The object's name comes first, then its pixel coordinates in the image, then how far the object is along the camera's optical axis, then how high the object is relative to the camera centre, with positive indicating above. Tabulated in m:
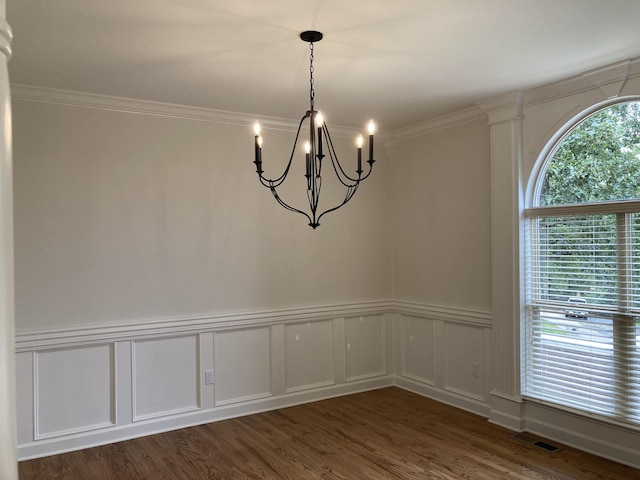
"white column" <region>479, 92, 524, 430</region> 3.92 -0.11
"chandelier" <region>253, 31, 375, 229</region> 2.65 +0.57
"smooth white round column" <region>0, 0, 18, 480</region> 0.67 -0.07
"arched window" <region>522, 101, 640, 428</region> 3.33 -0.25
